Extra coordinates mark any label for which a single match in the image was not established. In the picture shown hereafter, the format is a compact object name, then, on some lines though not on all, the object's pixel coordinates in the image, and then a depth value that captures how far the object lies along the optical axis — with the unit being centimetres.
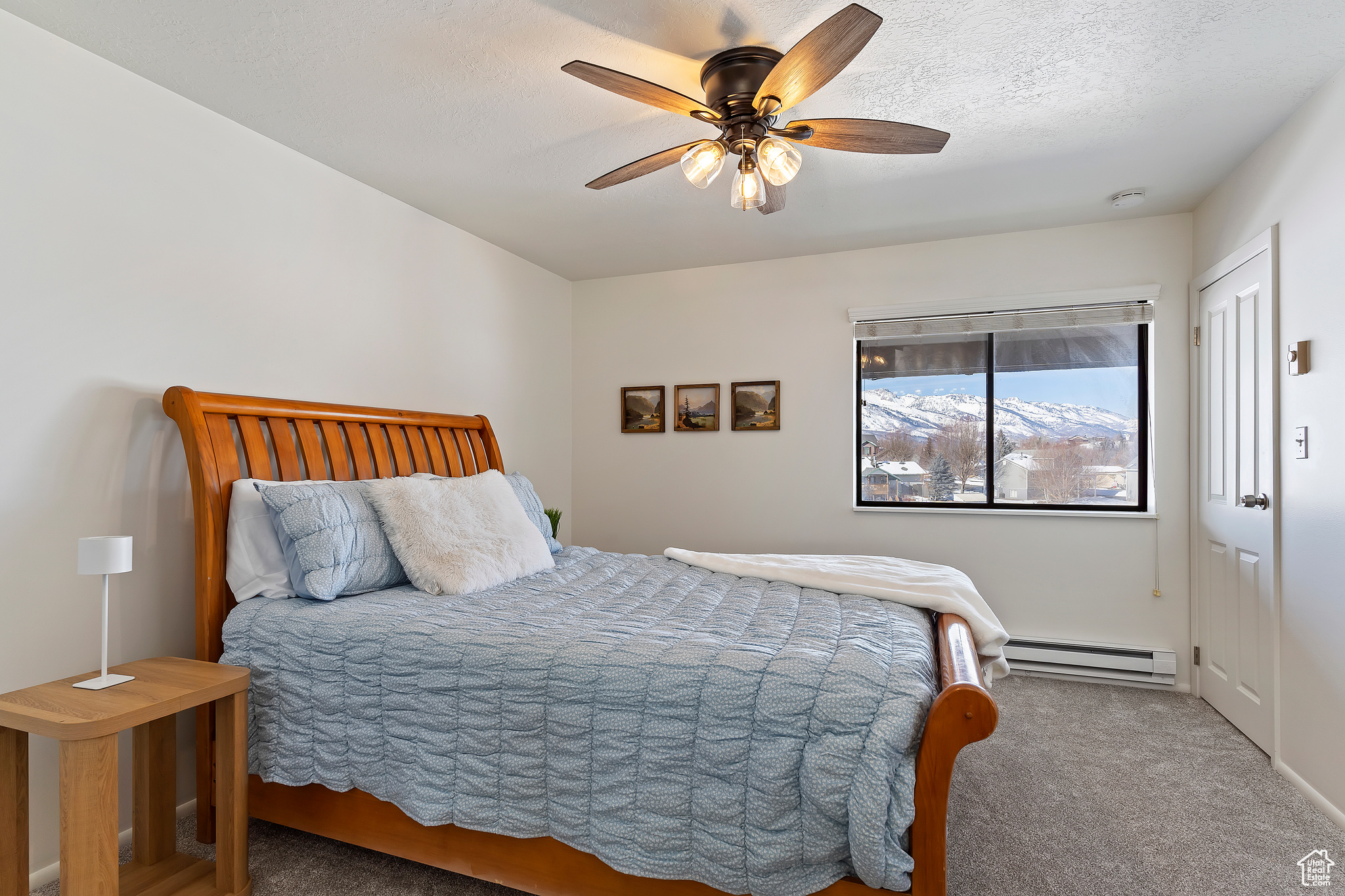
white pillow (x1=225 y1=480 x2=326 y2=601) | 219
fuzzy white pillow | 236
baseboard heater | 347
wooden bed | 136
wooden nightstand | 148
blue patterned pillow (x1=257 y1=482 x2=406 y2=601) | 216
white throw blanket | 209
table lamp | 165
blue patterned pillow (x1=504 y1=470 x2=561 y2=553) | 315
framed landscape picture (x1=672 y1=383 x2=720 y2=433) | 449
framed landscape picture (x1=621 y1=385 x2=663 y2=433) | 462
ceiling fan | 188
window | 373
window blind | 360
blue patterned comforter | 138
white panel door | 270
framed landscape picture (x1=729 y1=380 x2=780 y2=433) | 433
